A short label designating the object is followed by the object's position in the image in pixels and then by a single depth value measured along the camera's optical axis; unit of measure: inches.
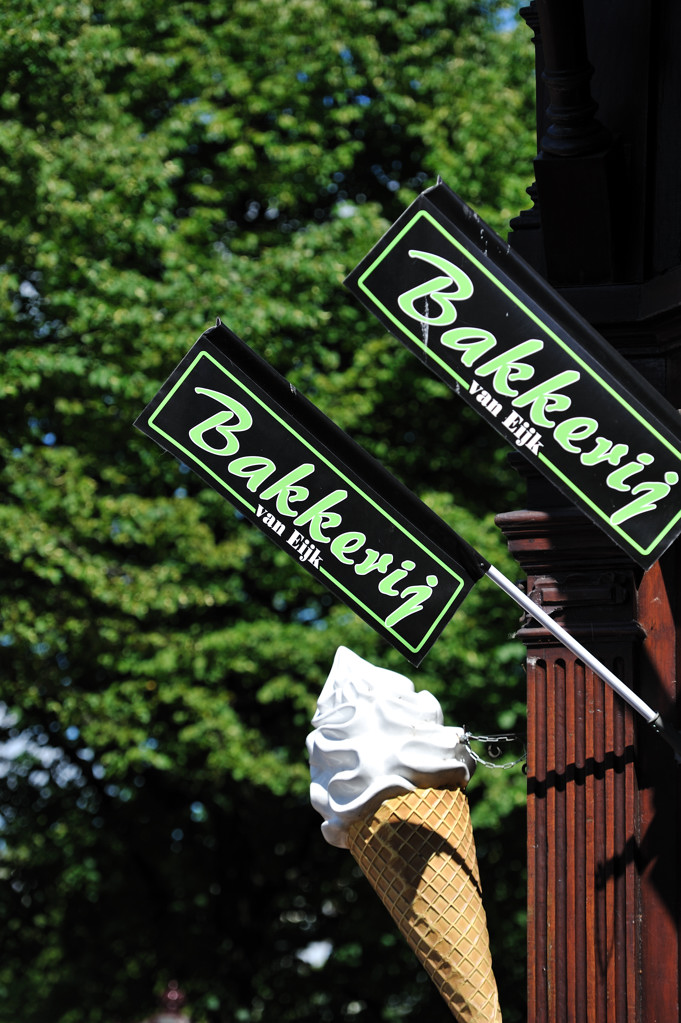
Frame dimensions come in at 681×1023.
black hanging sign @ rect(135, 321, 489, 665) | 402.9
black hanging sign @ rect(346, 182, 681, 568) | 368.2
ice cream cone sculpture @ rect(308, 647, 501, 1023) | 419.5
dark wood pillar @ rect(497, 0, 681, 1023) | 402.9
